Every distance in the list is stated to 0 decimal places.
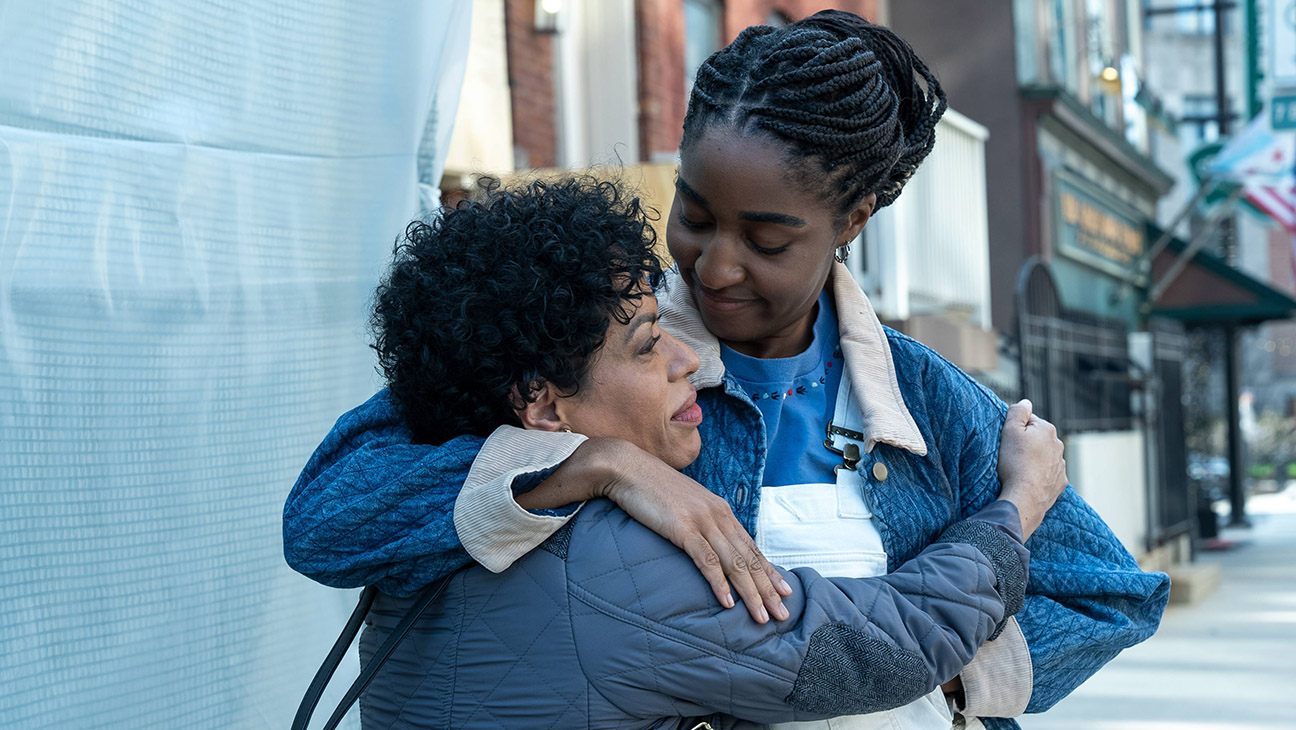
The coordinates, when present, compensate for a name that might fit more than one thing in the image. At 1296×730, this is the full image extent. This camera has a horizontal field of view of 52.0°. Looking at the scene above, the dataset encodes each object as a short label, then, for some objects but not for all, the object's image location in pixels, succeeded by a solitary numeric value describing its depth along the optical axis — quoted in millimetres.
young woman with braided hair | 1791
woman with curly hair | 1527
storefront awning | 16203
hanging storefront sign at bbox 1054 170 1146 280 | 15109
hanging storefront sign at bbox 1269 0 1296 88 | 12969
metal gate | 8938
